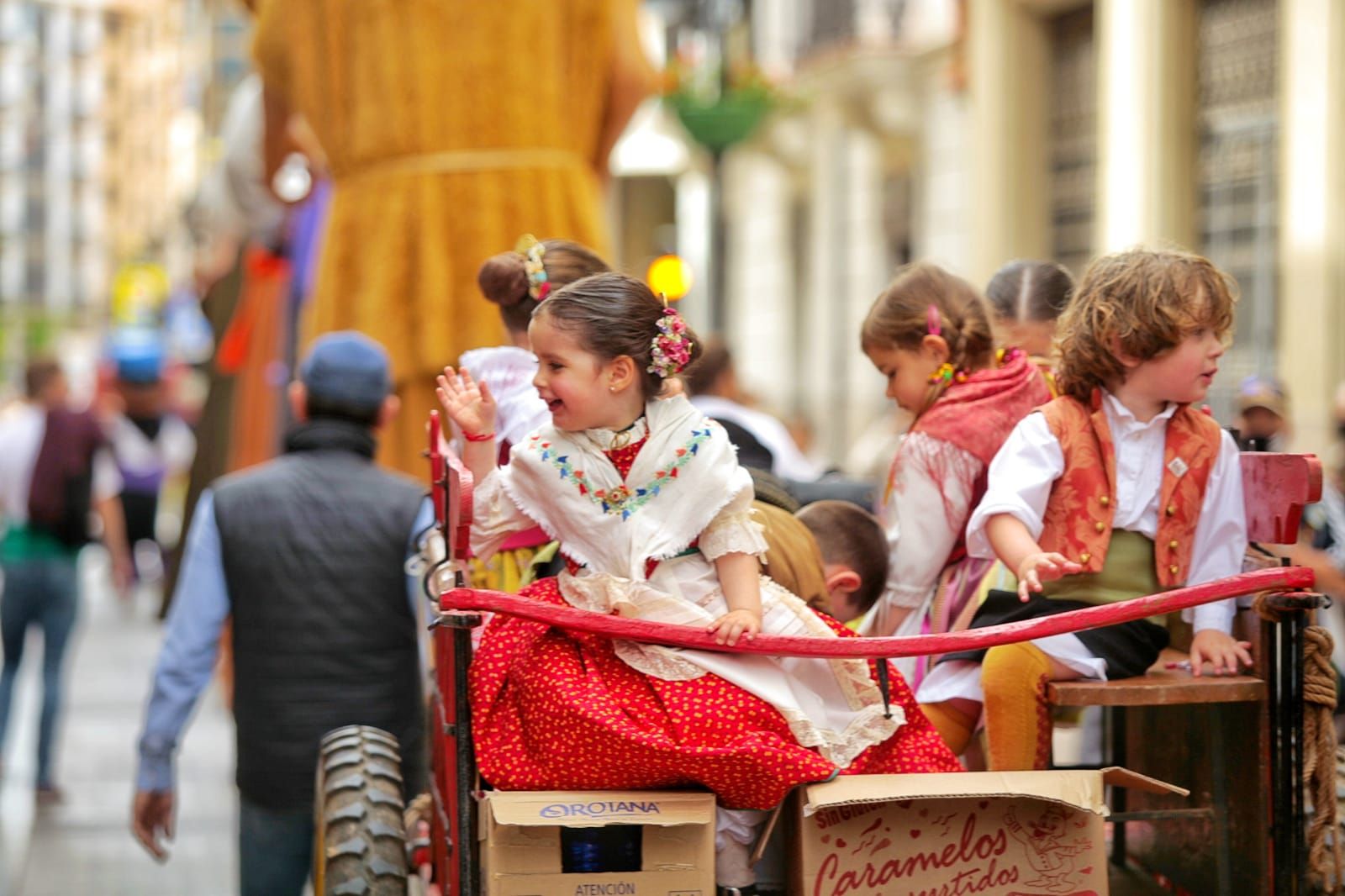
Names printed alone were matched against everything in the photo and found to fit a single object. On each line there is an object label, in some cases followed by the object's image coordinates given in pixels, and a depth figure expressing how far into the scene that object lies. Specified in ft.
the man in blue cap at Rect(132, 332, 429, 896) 30.91
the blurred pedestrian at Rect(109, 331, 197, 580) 105.60
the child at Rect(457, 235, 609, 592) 27.45
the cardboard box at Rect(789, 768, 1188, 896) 20.01
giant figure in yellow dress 39.01
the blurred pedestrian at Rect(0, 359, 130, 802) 57.52
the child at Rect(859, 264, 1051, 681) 26.27
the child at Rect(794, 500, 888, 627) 27.22
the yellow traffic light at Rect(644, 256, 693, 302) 80.26
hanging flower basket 98.89
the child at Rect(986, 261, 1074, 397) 29.35
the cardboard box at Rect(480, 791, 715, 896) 19.75
